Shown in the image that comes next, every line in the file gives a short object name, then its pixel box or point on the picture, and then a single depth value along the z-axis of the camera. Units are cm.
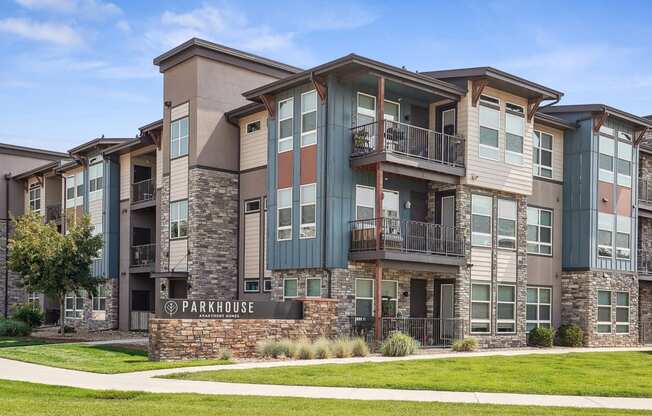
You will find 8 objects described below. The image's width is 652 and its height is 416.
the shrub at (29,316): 3790
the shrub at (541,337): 3083
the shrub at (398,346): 2386
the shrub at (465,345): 2664
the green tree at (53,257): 3173
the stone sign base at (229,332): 2164
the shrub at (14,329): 3219
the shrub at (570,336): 3194
